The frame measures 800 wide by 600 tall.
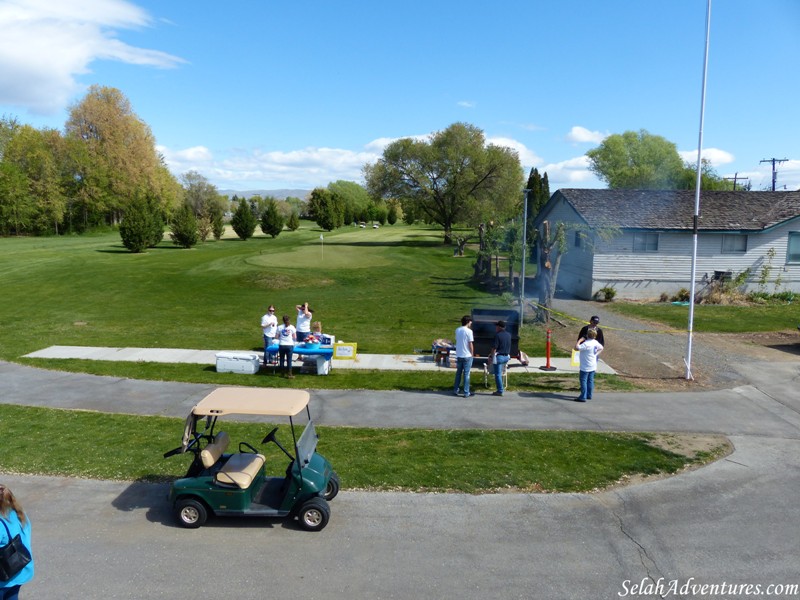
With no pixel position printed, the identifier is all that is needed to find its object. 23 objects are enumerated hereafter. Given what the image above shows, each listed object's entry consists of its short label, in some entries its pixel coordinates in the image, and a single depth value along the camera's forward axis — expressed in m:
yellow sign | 18.91
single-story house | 33.00
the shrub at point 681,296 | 32.78
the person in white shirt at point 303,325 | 18.95
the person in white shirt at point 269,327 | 18.33
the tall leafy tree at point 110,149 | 75.75
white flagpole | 16.25
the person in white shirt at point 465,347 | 14.94
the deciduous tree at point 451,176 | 76.19
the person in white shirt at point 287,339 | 16.66
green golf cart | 8.51
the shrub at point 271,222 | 78.94
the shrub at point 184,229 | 61.81
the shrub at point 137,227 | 56.31
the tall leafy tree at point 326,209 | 98.00
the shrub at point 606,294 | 32.84
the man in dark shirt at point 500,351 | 15.10
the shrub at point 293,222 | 95.43
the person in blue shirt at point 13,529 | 5.60
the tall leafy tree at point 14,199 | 71.12
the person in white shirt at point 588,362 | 14.34
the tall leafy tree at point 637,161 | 97.17
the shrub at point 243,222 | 75.19
